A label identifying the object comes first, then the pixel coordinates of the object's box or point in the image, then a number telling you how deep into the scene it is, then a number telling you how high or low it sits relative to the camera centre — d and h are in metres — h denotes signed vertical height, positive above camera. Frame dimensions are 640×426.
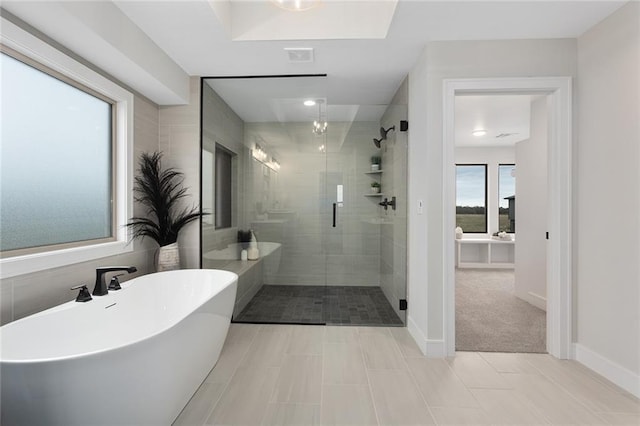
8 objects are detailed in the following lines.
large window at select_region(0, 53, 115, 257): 1.63 +0.34
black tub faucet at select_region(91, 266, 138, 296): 1.92 -0.47
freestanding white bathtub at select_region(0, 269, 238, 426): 1.06 -0.67
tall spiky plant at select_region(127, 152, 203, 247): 2.59 +0.09
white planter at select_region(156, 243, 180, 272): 2.60 -0.41
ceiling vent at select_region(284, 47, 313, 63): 2.36 +1.32
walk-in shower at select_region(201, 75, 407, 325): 3.06 +0.20
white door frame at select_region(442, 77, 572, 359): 2.27 +0.16
